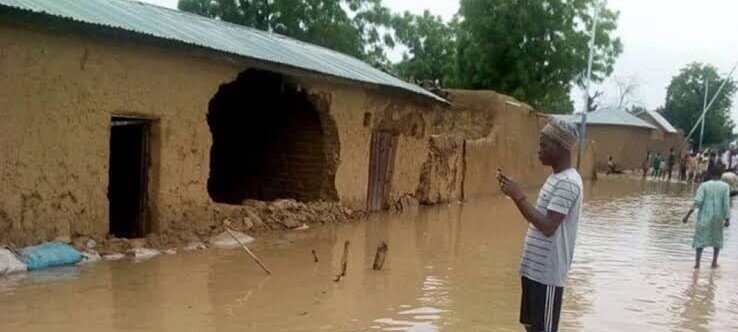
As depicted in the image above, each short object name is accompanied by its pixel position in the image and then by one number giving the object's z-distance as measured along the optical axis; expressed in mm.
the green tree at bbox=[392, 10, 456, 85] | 42062
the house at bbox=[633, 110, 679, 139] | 44850
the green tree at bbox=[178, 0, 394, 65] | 33656
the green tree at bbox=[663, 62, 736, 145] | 59406
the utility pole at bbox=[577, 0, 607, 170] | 29880
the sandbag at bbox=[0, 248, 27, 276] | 7438
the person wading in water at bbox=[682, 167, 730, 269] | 10445
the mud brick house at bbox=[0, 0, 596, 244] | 8266
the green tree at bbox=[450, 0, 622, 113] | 36156
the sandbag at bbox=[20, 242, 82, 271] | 7864
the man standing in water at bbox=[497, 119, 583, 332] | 4160
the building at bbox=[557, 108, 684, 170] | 42625
